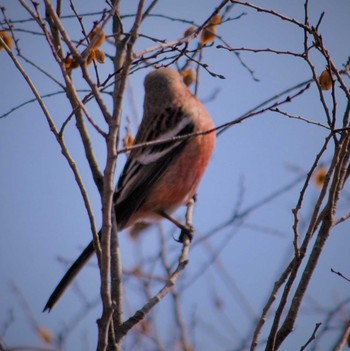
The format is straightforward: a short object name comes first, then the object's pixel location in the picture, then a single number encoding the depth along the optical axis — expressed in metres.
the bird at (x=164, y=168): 10.26
